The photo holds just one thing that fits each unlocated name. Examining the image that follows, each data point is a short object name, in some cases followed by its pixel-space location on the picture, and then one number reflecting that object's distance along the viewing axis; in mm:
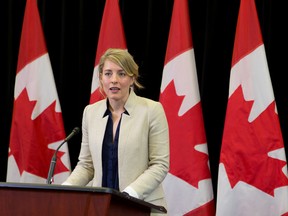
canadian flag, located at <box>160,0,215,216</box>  6528
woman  4377
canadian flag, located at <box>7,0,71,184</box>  7154
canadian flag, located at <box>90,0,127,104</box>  7099
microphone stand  4157
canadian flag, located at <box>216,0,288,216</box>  6197
